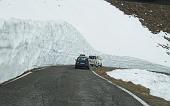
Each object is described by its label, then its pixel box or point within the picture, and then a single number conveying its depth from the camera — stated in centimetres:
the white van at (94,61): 5091
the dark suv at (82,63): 4170
